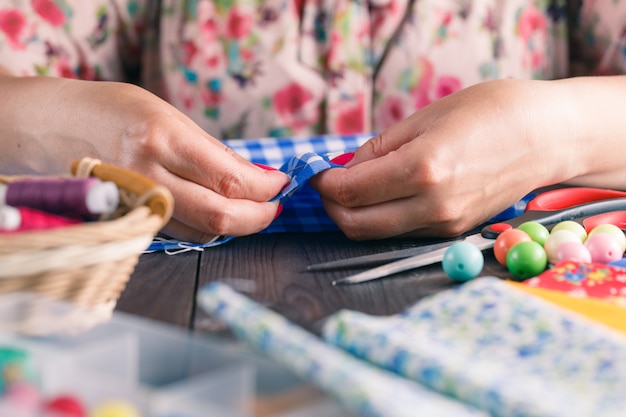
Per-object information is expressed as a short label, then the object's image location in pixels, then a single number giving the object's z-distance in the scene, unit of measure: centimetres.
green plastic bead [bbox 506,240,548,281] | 69
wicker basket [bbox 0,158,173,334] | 45
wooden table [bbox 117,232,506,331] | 61
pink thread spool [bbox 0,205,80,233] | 50
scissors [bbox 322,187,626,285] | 70
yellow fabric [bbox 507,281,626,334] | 53
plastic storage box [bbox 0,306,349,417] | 37
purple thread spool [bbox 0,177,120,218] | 55
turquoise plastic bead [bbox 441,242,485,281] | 68
